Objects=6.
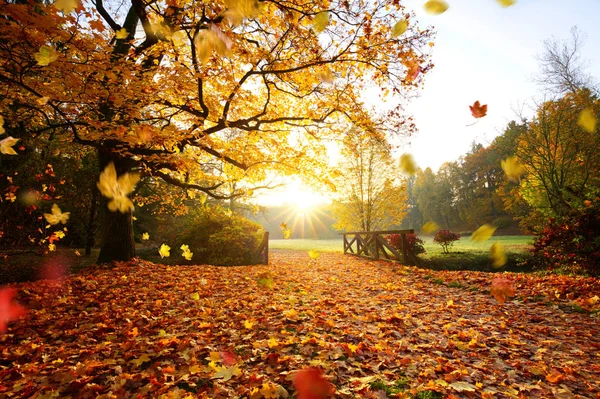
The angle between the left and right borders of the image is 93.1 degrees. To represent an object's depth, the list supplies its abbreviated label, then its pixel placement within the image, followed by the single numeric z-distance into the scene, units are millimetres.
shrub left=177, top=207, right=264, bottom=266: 11984
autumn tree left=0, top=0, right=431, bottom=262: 4156
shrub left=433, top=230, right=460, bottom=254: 15984
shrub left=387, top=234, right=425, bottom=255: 14547
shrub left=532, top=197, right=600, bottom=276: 6992
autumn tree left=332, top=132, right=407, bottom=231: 16219
